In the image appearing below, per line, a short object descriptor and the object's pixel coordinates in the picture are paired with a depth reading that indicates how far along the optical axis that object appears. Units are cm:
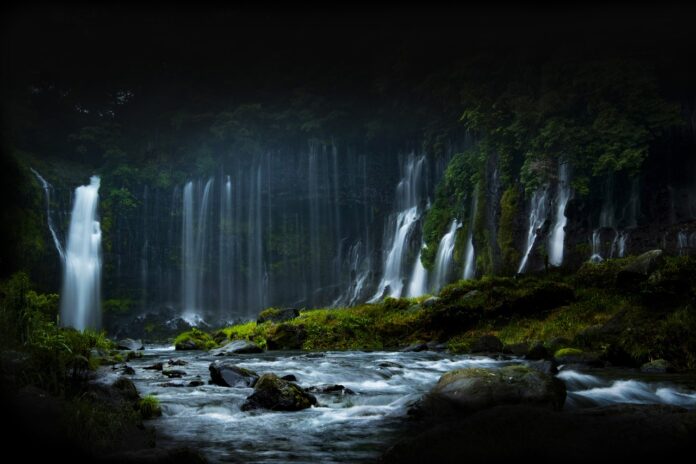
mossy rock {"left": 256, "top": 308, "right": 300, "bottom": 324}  2897
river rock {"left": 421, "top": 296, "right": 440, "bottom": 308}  2099
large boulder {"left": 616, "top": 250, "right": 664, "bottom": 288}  1612
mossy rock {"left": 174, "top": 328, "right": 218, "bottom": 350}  2444
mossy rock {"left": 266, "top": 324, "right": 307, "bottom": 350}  2207
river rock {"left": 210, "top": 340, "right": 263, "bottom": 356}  1984
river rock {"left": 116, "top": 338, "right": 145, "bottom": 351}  2446
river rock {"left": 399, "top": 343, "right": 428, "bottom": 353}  1797
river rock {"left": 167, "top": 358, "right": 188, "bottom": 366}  1507
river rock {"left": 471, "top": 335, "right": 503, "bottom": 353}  1611
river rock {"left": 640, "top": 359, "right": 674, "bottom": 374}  1111
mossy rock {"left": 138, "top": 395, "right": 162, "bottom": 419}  750
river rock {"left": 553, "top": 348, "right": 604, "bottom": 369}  1209
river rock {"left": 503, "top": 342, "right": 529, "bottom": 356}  1518
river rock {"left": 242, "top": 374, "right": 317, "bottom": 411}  789
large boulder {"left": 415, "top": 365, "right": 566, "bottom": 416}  691
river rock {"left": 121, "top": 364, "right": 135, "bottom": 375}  1206
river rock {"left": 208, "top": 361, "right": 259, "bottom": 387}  1017
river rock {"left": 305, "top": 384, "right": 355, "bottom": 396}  944
